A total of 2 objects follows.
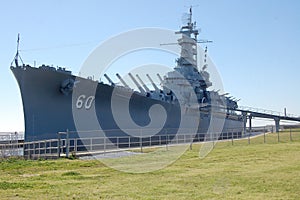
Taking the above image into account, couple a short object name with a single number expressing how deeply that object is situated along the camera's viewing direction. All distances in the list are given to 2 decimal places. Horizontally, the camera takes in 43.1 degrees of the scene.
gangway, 61.53
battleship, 22.25
